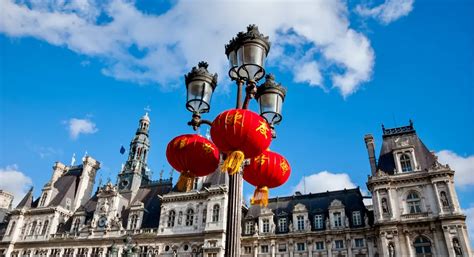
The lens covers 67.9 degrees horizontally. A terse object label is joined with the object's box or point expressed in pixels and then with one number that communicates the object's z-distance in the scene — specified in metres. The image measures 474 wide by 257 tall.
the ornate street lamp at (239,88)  9.34
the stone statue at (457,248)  30.98
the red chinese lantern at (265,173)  10.84
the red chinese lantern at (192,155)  10.43
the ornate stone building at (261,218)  33.53
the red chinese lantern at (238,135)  9.12
